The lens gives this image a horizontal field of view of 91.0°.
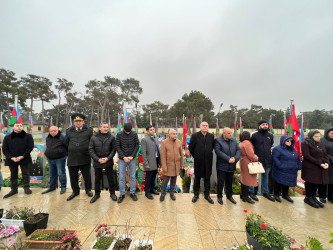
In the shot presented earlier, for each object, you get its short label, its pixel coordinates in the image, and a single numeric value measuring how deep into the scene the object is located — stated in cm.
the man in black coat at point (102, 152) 372
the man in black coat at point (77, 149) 383
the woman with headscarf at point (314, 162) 371
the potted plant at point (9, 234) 201
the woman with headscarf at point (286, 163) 382
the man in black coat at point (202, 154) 379
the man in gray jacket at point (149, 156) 392
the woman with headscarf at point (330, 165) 381
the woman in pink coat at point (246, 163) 378
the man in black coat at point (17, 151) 403
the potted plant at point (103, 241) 202
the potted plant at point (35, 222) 255
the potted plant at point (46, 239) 220
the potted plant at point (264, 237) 184
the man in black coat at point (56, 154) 405
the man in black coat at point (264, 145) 397
